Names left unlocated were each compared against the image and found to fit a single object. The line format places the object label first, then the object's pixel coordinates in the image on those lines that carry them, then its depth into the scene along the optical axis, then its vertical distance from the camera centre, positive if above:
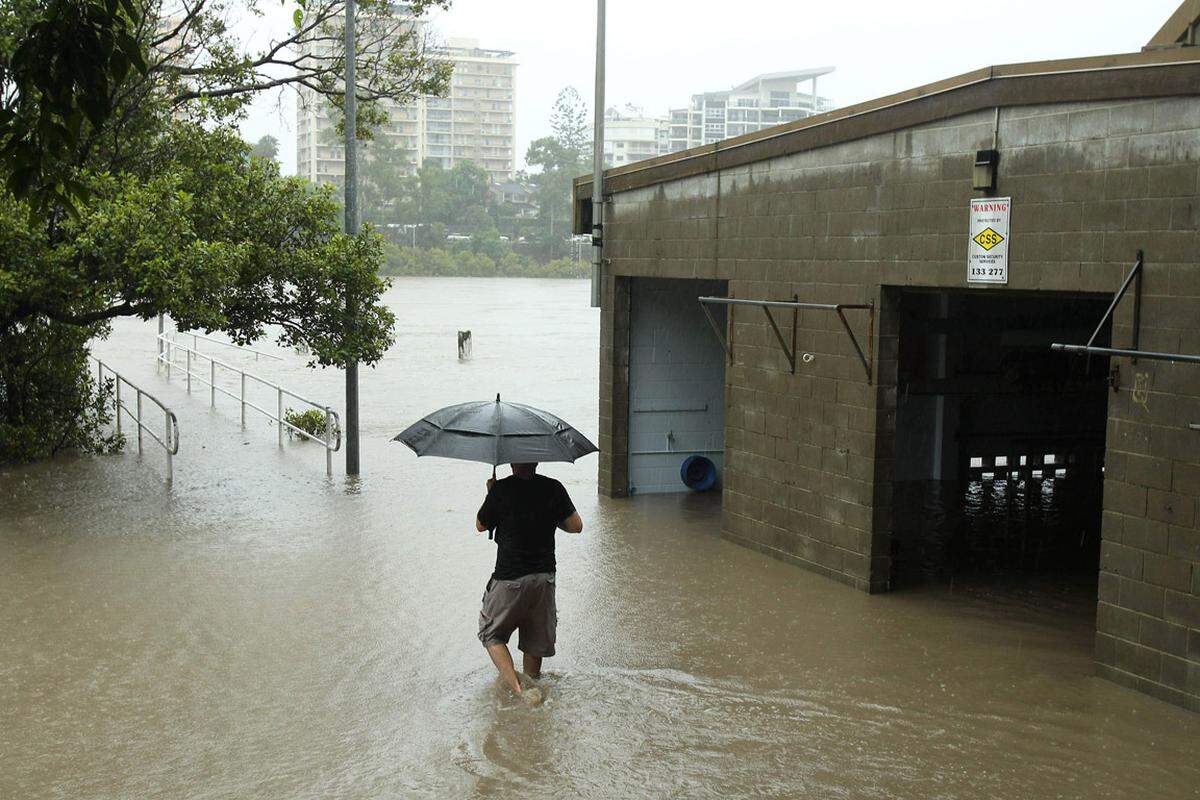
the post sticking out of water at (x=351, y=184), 15.51 +0.91
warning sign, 8.73 +0.22
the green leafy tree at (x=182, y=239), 12.62 +0.21
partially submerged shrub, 19.47 -2.34
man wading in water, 7.31 -1.57
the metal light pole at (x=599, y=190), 14.06 +0.82
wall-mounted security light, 8.77 +0.68
